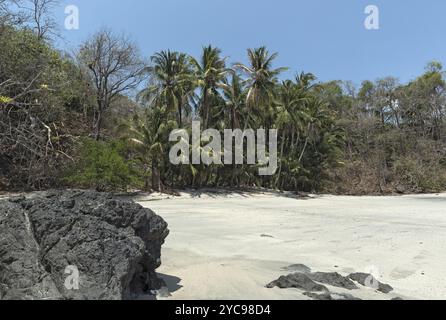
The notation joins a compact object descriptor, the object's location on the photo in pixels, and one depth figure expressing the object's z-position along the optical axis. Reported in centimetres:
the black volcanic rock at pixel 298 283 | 548
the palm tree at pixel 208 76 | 3241
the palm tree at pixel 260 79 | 3353
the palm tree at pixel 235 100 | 3444
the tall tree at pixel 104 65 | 3247
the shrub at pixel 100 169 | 2372
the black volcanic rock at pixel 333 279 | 591
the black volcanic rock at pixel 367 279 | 601
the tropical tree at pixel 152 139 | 2759
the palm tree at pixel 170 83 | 3070
